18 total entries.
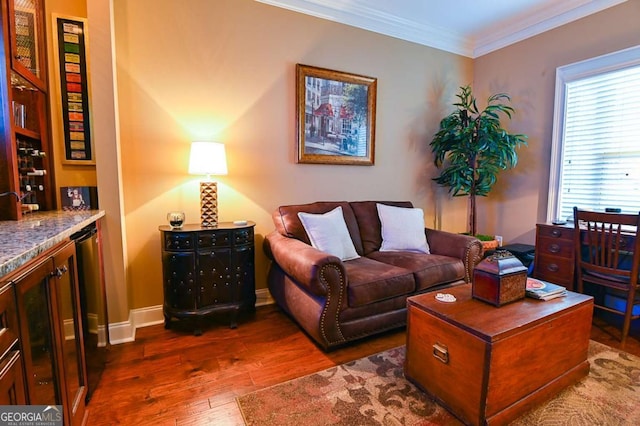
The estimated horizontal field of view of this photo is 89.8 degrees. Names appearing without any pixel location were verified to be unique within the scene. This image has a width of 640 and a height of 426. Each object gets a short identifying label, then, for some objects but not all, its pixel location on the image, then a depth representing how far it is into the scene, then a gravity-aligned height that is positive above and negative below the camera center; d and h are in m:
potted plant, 3.31 +0.35
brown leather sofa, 2.07 -0.68
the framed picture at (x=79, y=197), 2.13 -0.14
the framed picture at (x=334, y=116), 3.03 +0.63
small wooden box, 1.64 -0.51
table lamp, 2.41 +0.07
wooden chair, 2.23 -0.53
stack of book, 1.75 -0.61
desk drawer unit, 2.73 -0.65
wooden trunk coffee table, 1.42 -0.82
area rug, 1.53 -1.14
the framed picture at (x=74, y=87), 2.21 +0.63
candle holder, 2.37 -0.31
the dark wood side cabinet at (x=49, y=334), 0.89 -0.53
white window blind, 2.79 +0.42
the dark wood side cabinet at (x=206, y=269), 2.30 -0.67
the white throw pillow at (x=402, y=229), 3.00 -0.47
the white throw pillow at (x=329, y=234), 2.56 -0.44
